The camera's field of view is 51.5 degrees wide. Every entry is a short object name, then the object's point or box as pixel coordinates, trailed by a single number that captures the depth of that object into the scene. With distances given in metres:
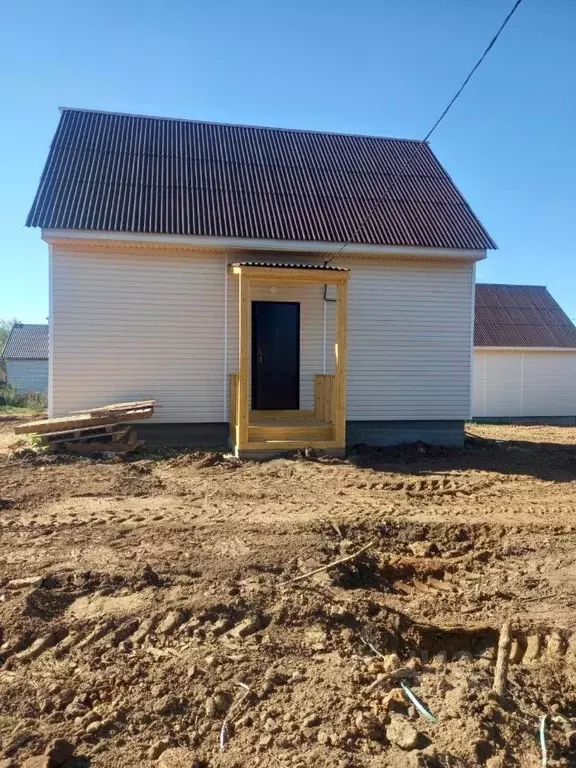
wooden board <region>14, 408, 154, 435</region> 9.92
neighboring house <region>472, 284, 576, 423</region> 23.17
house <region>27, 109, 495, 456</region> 10.73
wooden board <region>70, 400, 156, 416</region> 10.18
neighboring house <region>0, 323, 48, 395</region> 40.97
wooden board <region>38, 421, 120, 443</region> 10.03
